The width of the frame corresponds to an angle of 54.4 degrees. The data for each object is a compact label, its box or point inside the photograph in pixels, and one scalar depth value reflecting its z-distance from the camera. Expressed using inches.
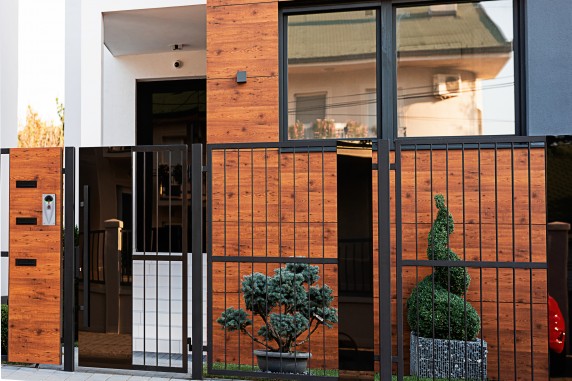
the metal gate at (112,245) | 206.7
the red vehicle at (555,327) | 174.1
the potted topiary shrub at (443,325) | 205.0
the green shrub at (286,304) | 202.4
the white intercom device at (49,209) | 212.7
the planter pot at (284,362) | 204.1
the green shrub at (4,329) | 228.7
